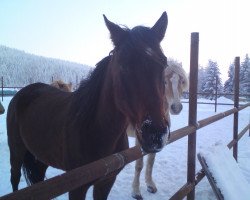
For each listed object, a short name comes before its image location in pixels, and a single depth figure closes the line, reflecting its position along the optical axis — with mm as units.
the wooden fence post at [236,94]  3577
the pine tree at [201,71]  45358
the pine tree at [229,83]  28040
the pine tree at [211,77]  27528
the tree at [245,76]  25285
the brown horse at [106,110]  1129
